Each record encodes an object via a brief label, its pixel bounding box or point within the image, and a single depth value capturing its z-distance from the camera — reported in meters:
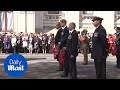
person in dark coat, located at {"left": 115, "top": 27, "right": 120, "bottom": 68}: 15.41
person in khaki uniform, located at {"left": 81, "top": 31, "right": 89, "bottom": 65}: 16.51
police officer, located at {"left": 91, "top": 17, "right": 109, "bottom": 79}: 10.80
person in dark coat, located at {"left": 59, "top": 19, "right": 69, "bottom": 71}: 12.45
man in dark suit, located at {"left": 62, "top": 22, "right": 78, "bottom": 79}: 11.32
